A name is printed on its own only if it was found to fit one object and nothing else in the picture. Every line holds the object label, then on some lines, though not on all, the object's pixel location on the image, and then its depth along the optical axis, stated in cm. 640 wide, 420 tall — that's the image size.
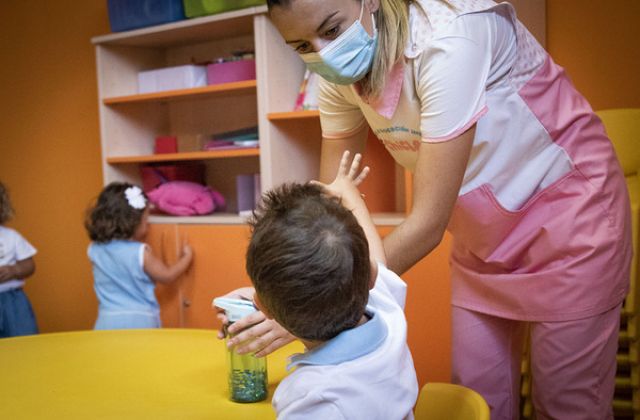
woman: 118
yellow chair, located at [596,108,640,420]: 195
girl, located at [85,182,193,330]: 303
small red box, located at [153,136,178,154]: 335
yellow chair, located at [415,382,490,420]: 96
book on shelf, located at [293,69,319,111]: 277
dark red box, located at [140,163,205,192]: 341
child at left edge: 316
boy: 87
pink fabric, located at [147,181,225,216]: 322
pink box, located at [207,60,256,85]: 302
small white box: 311
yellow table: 117
